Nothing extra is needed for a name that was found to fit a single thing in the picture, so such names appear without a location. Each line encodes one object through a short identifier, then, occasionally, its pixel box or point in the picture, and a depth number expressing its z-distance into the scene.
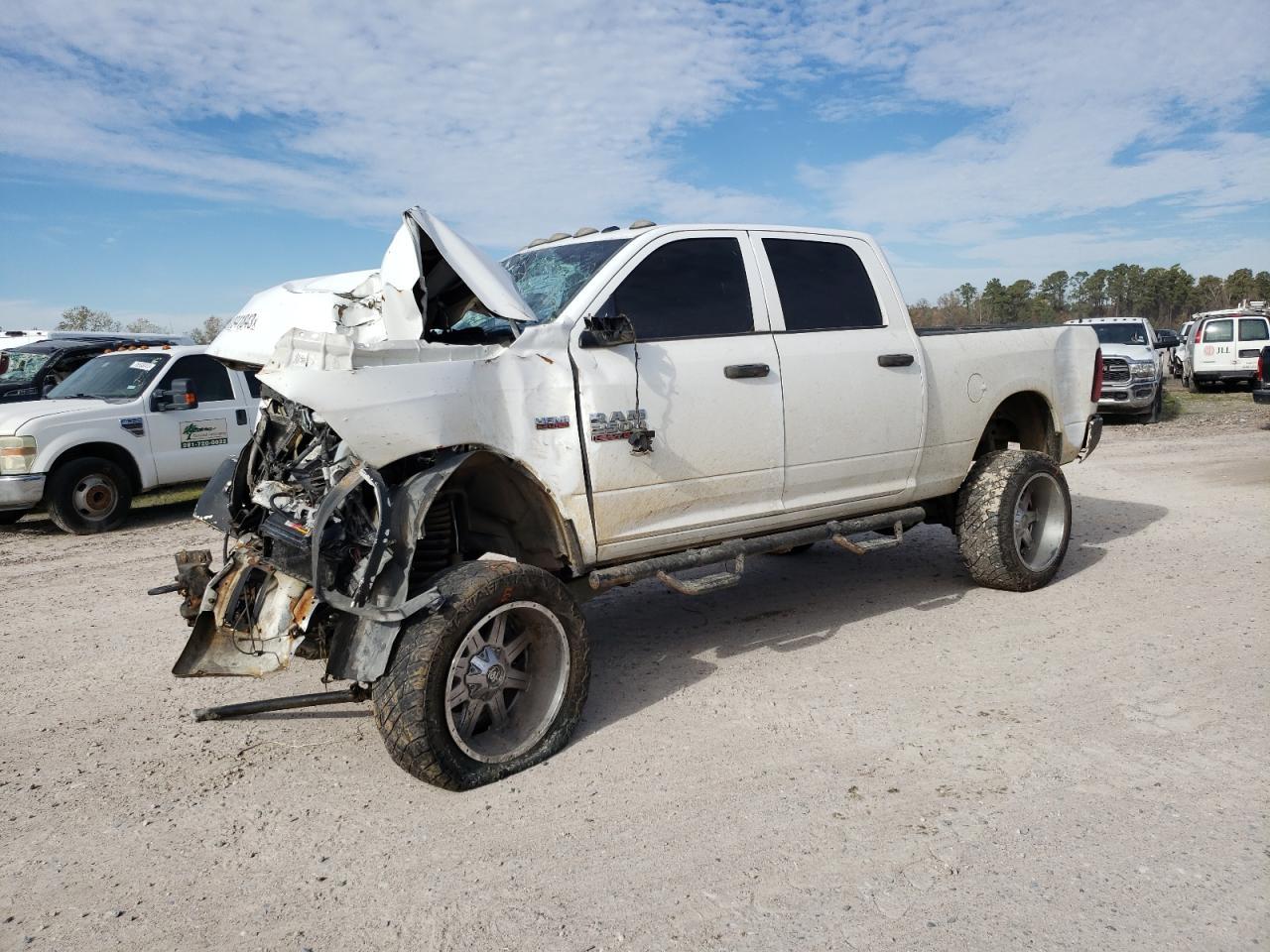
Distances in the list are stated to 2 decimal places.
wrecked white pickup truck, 3.80
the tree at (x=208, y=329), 39.59
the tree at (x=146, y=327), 35.84
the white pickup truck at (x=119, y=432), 9.70
